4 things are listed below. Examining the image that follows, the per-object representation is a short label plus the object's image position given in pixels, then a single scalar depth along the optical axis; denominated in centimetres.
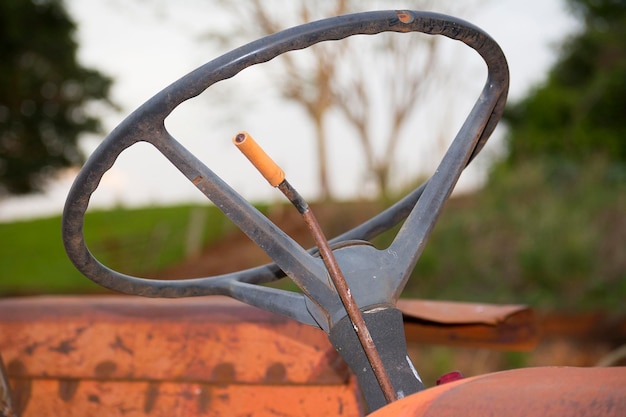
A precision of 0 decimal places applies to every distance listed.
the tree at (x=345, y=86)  1197
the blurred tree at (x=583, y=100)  1046
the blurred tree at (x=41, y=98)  1347
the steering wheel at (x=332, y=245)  93
